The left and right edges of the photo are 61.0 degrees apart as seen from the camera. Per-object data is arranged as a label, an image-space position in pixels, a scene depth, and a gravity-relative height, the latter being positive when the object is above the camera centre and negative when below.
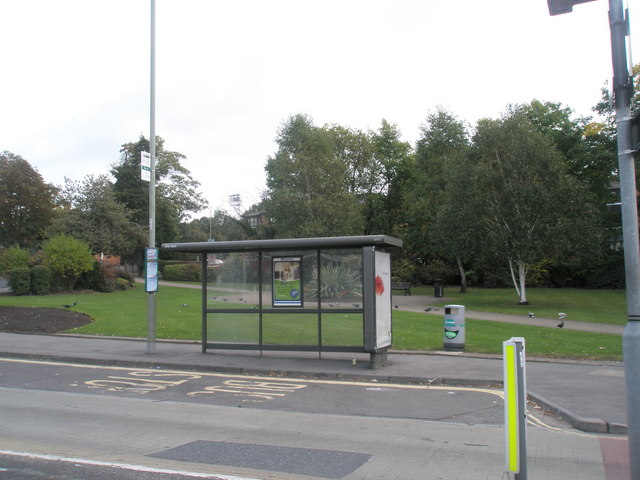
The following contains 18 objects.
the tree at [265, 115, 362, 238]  43.81 +7.58
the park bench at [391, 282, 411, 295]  38.12 -0.35
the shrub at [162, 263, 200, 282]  45.16 +0.94
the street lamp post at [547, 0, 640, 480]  4.99 +0.91
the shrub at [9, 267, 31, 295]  27.20 +0.25
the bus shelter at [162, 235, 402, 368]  11.80 -0.28
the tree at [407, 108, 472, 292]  30.20 +5.50
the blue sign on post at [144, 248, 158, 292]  13.40 +0.36
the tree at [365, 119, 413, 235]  54.12 +10.42
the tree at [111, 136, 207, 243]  56.66 +10.59
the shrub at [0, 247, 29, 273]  29.12 +1.36
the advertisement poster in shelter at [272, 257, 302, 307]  13.01 +0.01
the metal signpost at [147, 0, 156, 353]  13.32 +2.53
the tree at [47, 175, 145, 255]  37.00 +4.43
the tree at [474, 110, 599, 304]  27.67 +3.99
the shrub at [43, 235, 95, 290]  28.89 +1.35
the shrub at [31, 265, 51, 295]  27.95 +0.25
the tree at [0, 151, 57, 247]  46.22 +7.24
